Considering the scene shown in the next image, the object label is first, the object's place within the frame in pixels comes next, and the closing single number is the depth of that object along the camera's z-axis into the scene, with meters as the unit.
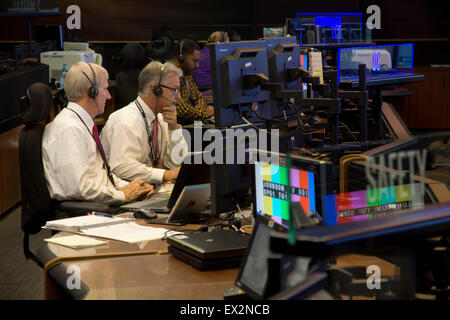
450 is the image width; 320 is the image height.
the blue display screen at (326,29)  5.87
